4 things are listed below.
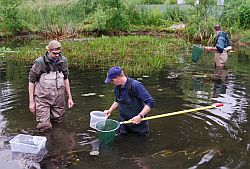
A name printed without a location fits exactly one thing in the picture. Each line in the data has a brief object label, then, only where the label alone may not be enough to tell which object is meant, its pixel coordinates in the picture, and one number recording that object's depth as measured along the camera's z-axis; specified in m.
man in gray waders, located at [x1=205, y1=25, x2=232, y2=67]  8.64
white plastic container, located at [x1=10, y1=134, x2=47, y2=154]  4.26
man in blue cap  4.11
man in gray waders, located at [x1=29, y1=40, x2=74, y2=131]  4.77
